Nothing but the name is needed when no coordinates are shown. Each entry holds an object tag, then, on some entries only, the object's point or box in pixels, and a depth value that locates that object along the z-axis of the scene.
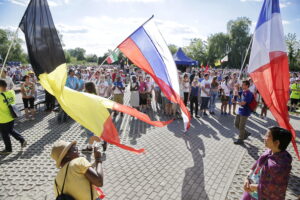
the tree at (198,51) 58.84
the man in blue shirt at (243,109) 5.98
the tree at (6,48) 54.59
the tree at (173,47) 72.74
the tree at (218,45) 55.91
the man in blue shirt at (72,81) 8.48
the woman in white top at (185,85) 10.22
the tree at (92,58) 96.31
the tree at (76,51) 131.10
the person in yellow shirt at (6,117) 5.19
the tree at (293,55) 36.01
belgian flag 2.64
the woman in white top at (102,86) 9.94
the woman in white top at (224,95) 10.16
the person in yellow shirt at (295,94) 12.02
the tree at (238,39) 54.59
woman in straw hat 2.12
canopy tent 20.88
